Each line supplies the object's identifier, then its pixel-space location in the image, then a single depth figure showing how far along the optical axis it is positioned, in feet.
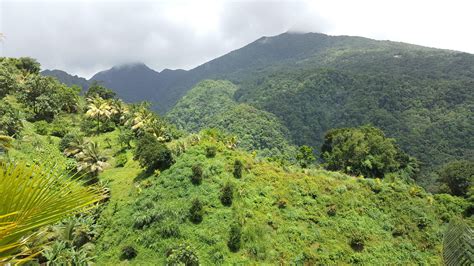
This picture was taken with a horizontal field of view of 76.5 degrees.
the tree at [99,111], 173.37
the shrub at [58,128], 160.73
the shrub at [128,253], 83.61
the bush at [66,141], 139.87
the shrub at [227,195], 100.99
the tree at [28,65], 238.33
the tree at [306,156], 186.91
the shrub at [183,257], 76.48
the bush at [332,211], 107.59
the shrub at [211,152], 121.85
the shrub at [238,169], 113.80
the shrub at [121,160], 139.23
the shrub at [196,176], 107.65
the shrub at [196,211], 93.56
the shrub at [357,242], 95.71
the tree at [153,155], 114.62
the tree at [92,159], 114.83
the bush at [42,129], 155.12
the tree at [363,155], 191.72
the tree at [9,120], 130.93
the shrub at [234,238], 87.15
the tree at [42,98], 175.42
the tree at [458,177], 185.57
